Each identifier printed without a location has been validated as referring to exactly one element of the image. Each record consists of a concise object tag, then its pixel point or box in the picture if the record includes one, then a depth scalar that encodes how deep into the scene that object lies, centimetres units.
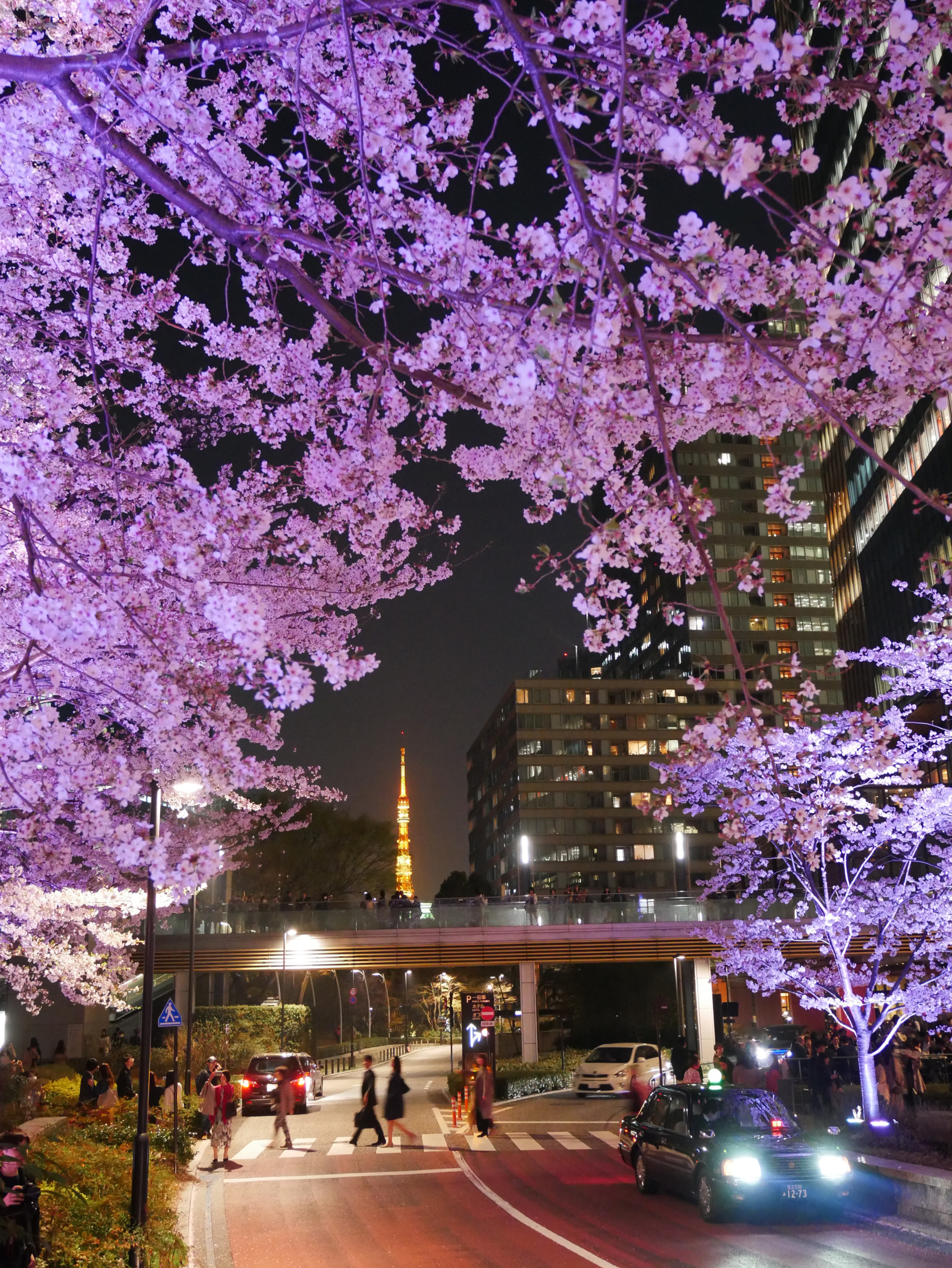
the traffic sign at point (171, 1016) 2075
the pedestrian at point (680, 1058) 2761
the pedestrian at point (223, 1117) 1956
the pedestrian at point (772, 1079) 2122
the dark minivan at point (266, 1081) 2853
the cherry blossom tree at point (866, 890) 1955
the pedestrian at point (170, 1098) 1991
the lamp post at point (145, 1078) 1069
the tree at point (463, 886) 10344
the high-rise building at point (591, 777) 11075
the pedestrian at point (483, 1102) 2252
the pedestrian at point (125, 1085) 2502
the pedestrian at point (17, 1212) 766
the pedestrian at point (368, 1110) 1959
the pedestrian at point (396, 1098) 2047
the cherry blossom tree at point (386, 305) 553
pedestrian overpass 3938
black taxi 1298
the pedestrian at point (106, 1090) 2069
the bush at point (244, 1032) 3450
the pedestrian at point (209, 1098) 1994
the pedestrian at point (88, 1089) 2203
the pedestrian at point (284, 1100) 2152
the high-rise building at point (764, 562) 11694
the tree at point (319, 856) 5731
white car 3100
